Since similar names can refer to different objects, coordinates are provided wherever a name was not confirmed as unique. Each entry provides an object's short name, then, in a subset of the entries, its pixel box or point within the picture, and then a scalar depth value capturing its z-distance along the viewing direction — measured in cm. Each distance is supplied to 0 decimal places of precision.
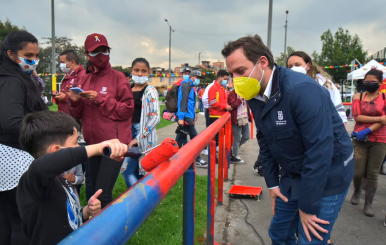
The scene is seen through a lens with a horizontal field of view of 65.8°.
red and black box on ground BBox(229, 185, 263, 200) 445
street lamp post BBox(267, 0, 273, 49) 1154
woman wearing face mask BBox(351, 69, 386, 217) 397
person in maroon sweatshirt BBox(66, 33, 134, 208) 291
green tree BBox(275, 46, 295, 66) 4686
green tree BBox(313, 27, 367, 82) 3303
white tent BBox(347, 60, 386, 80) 1223
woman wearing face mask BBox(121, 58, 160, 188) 365
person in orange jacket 647
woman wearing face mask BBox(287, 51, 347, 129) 346
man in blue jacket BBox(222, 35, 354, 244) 176
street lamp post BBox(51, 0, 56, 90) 1760
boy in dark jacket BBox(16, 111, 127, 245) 127
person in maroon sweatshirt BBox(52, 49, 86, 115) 398
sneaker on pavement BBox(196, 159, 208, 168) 631
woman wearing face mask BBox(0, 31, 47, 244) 213
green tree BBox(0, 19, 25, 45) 3878
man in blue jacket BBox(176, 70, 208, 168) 603
